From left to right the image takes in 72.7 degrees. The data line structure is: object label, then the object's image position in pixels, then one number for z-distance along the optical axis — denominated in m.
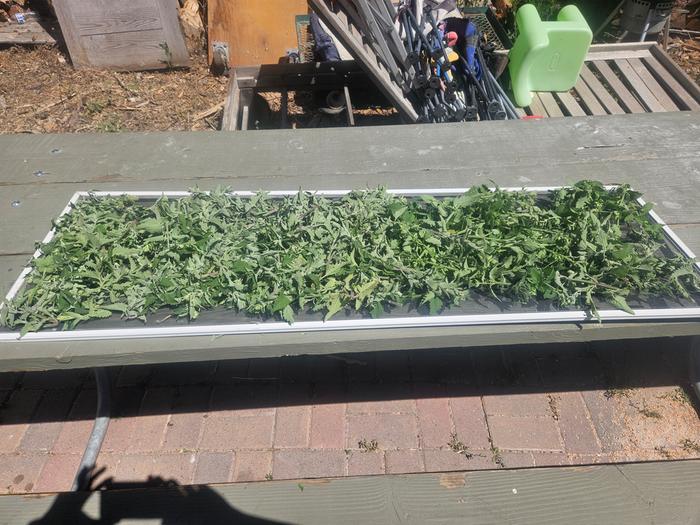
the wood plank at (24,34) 4.67
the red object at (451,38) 3.19
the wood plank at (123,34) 4.09
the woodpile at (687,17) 5.17
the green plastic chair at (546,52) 3.03
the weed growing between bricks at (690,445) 2.11
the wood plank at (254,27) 4.32
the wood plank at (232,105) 3.05
